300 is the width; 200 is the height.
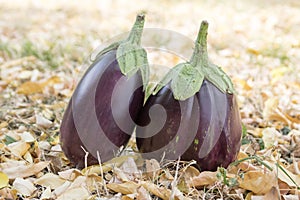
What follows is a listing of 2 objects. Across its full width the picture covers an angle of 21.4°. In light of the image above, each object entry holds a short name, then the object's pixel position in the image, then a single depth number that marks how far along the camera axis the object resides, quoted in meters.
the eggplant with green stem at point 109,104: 0.72
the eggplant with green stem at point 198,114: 0.71
